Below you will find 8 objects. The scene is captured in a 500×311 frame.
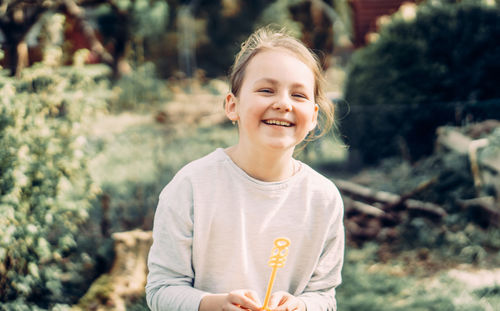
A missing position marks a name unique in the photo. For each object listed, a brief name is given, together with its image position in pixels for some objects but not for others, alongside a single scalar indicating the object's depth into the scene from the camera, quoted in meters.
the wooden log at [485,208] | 4.44
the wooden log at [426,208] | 4.75
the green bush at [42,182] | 2.67
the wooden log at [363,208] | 4.99
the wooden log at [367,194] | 5.32
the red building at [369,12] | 13.20
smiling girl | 1.48
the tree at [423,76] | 6.43
